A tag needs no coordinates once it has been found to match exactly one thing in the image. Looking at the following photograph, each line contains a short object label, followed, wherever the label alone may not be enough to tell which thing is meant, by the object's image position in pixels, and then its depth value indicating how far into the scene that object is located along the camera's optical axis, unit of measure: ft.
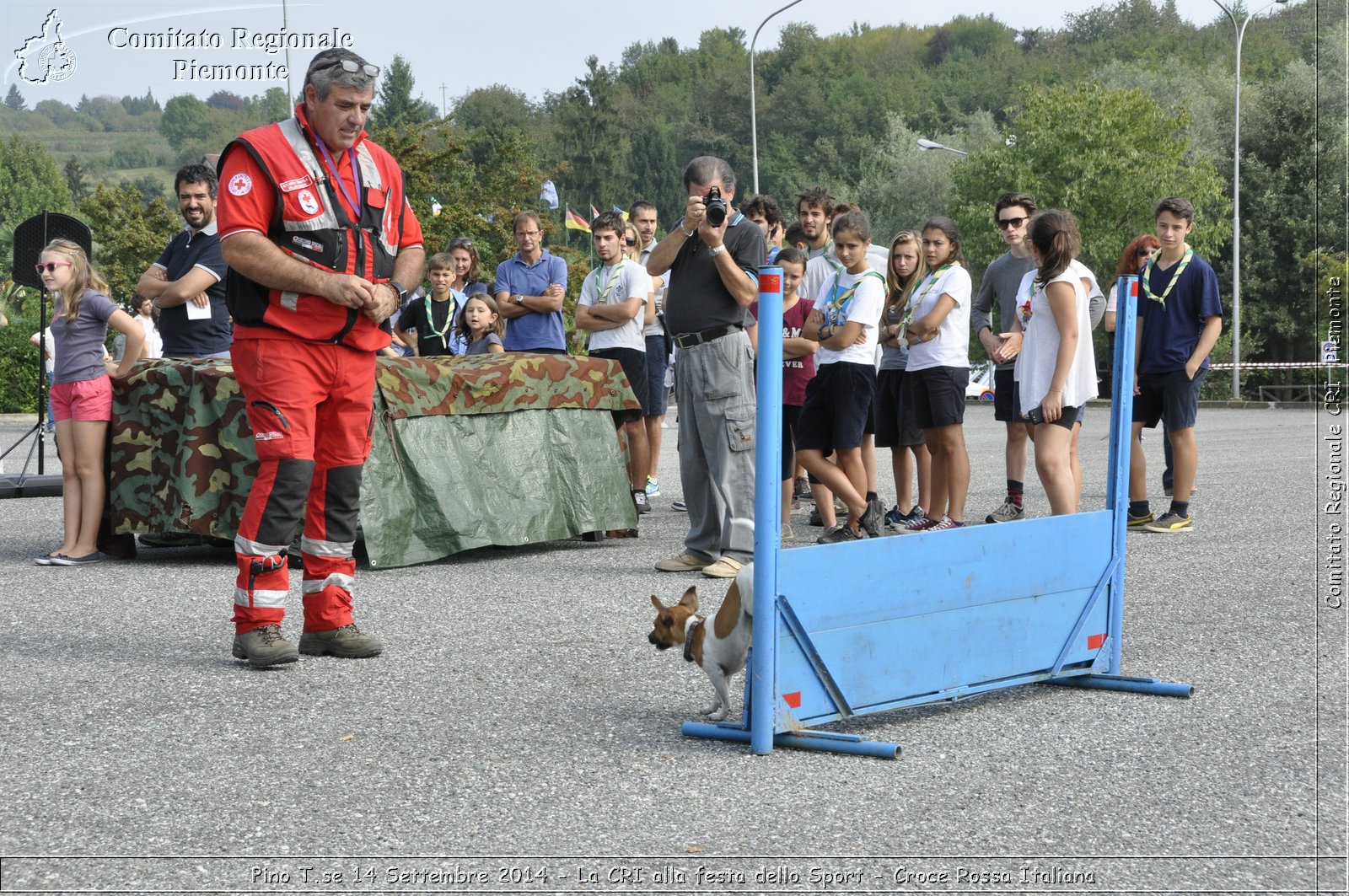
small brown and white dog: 12.81
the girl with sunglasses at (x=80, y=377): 24.26
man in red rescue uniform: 15.89
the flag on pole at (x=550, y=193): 82.84
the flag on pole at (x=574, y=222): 90.28
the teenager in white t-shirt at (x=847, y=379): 24.38
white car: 115.96
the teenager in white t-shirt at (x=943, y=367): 25.98
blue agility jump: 12.27
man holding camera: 22.34
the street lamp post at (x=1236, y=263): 104.65
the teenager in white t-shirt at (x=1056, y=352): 21.25
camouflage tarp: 23.71
